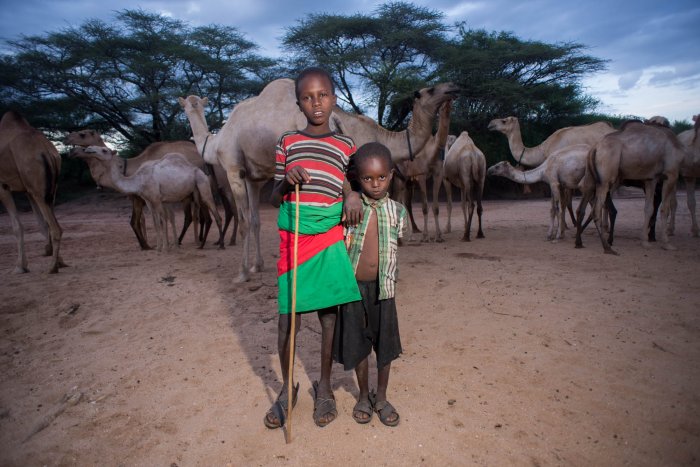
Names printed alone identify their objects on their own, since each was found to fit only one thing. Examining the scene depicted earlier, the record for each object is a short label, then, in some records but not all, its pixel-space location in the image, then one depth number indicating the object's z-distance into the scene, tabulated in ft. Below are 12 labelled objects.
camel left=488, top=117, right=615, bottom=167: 32.04
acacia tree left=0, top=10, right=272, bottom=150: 59.06
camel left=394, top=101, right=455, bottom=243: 25.03
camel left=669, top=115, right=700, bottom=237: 24.71
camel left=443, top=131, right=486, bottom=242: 28.96
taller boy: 7.63
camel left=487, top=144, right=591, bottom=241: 25.23
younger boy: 7.73
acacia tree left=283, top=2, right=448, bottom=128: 64.90
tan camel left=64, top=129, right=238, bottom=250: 26.58
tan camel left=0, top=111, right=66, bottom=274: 19.80
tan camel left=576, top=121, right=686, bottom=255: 21.31
